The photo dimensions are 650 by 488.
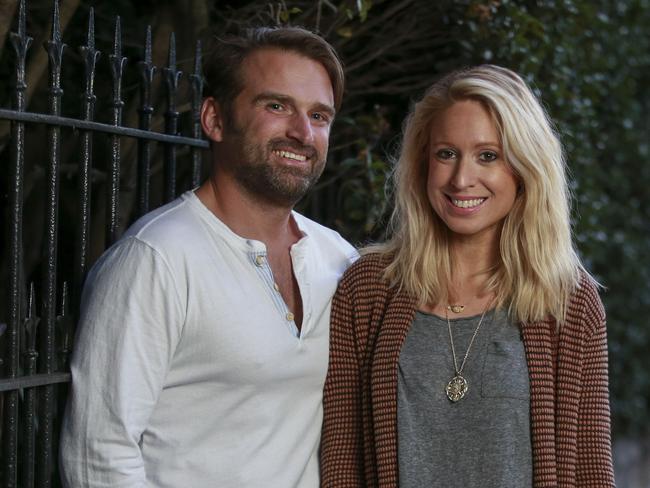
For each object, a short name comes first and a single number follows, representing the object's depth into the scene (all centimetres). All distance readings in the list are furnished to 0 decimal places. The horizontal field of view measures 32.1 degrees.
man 274
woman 294
